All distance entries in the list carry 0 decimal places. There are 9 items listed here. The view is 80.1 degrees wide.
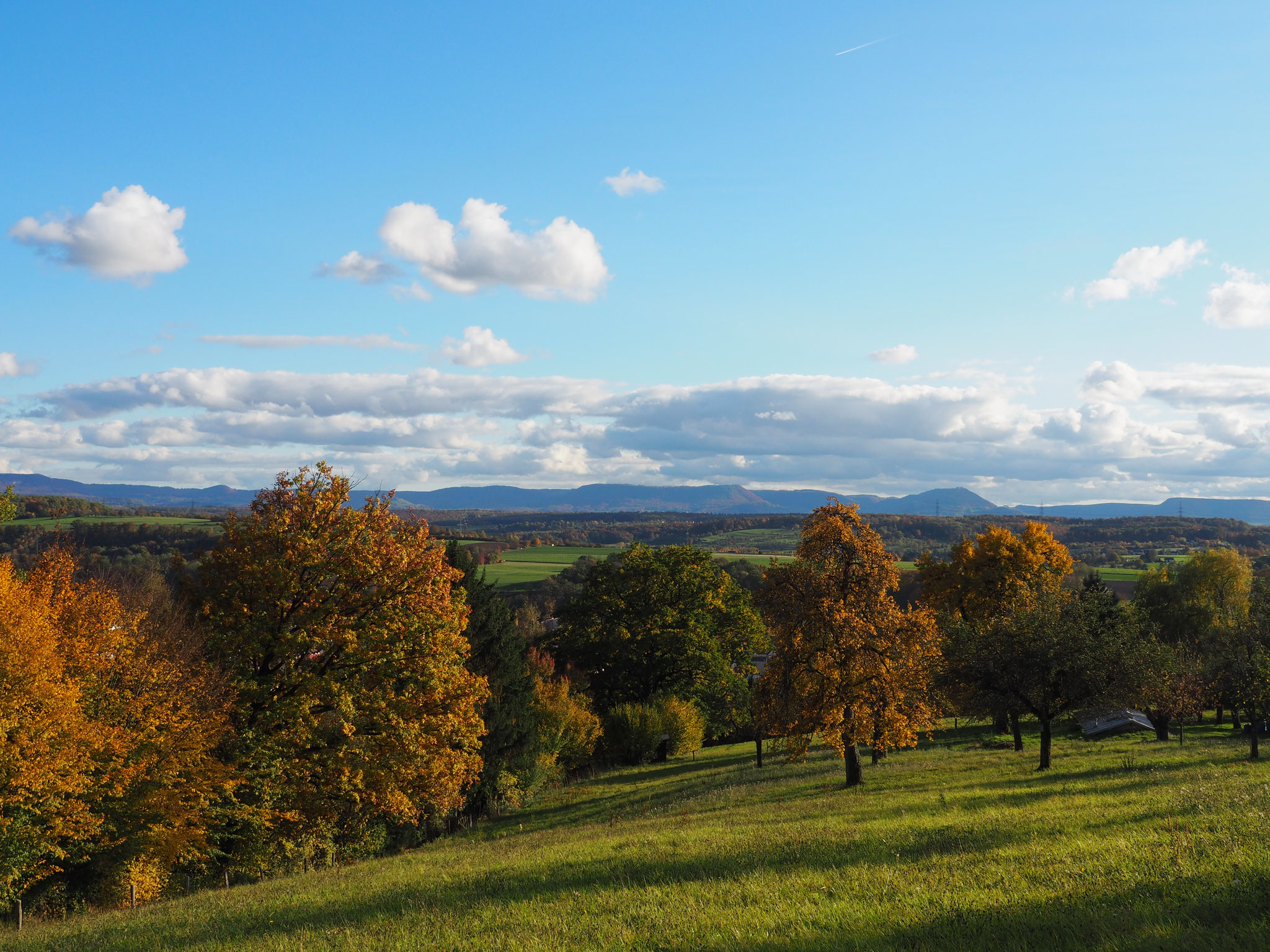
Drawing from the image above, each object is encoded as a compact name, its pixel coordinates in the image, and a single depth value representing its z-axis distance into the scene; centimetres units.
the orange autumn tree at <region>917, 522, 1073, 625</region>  5462
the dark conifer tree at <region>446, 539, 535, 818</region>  4409
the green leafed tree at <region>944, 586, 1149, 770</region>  3114
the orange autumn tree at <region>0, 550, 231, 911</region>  2389
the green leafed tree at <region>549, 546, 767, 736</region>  5875
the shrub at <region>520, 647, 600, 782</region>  5272
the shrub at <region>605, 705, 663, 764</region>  5722
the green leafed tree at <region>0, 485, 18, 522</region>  3219
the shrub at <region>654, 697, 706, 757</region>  5741
